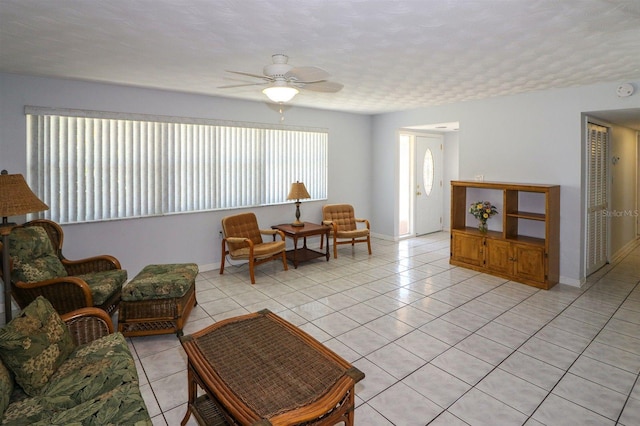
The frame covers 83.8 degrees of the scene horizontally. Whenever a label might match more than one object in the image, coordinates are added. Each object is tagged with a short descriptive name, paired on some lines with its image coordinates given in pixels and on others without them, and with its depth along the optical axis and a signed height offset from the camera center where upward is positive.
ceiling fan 2.80 +1.09
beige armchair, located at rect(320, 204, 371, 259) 6.06 -0.22
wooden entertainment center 4.51 -0.36
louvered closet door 4.76 +0.18
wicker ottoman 3.15 -0.85
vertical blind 4.20 +0.67
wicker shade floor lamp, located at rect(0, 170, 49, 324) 2.61 +0.05
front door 7.70 +0.55
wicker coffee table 1.66 -0.88
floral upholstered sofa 1.59 -0.86
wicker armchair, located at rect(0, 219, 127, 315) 2.96 -0.57
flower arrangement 5.18 -0.04
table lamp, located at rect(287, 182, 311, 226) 5.85 +0.27
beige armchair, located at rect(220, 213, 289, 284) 4.91 -0.48
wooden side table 5.50 -0.37
